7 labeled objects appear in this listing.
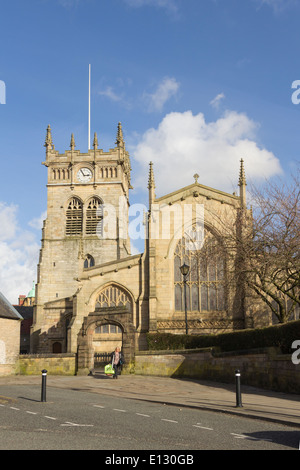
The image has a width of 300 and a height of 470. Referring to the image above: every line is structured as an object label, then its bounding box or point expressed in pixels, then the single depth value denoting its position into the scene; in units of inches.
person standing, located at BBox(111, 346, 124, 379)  926.4
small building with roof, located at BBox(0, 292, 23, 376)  1070.4
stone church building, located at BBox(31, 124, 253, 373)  1350.9
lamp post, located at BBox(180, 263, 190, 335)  1047.6
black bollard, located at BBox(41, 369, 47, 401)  578.2
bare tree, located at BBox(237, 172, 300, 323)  850.8
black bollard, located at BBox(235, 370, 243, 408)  515.5
